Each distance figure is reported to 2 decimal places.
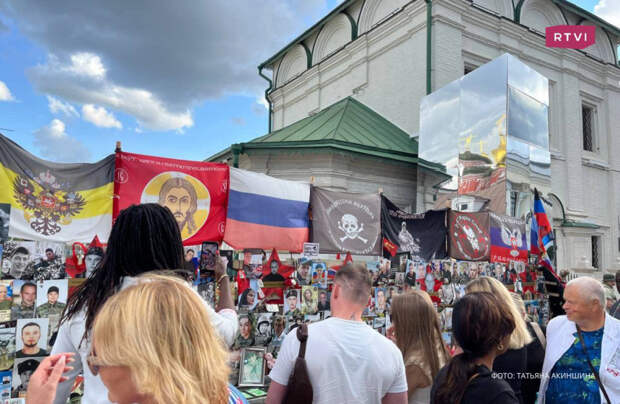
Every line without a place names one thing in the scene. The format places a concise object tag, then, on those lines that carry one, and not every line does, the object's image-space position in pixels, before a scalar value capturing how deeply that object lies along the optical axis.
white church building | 12.02
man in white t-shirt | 2.43
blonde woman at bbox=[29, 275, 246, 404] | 1.10
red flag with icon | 3.97
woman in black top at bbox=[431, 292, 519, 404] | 2.04
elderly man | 3.15
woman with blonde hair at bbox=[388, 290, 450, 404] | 2.83
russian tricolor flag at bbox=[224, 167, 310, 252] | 4.52
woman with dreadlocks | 1.72
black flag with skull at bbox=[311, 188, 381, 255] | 5.10
